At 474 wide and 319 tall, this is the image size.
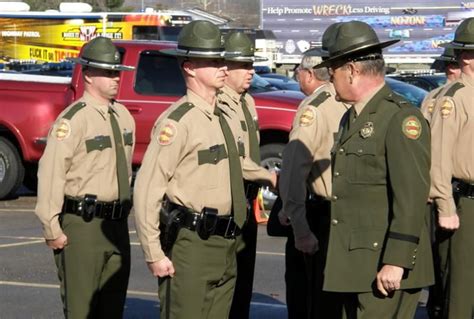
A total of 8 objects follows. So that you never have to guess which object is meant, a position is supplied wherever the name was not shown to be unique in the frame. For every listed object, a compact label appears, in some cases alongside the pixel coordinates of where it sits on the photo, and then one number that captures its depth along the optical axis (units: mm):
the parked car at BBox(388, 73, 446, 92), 35046
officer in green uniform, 6913
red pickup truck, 19899
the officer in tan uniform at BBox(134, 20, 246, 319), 7951
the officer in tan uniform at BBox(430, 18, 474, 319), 9594
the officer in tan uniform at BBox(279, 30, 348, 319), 9178
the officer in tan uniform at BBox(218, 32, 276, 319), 10516
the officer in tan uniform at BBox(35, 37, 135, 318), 9350
